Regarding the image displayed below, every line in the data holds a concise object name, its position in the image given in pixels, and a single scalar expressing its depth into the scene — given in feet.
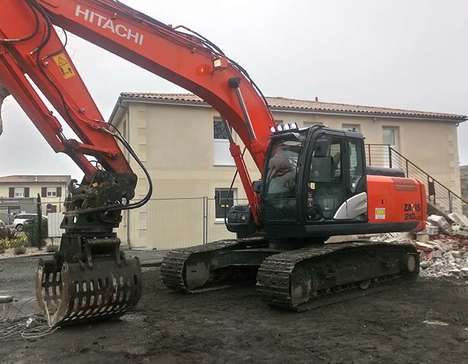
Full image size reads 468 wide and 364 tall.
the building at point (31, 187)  258.78
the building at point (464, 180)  81.53
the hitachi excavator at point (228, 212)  20.48
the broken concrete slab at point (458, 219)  50.84
